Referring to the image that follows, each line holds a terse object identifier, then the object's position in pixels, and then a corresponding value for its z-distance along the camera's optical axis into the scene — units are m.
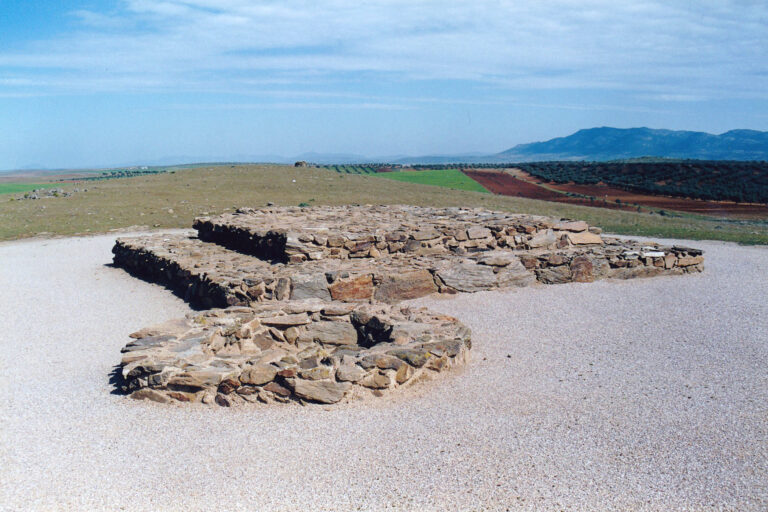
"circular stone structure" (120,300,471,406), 5.84
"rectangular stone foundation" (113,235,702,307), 9.27
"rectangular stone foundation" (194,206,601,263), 11.18
